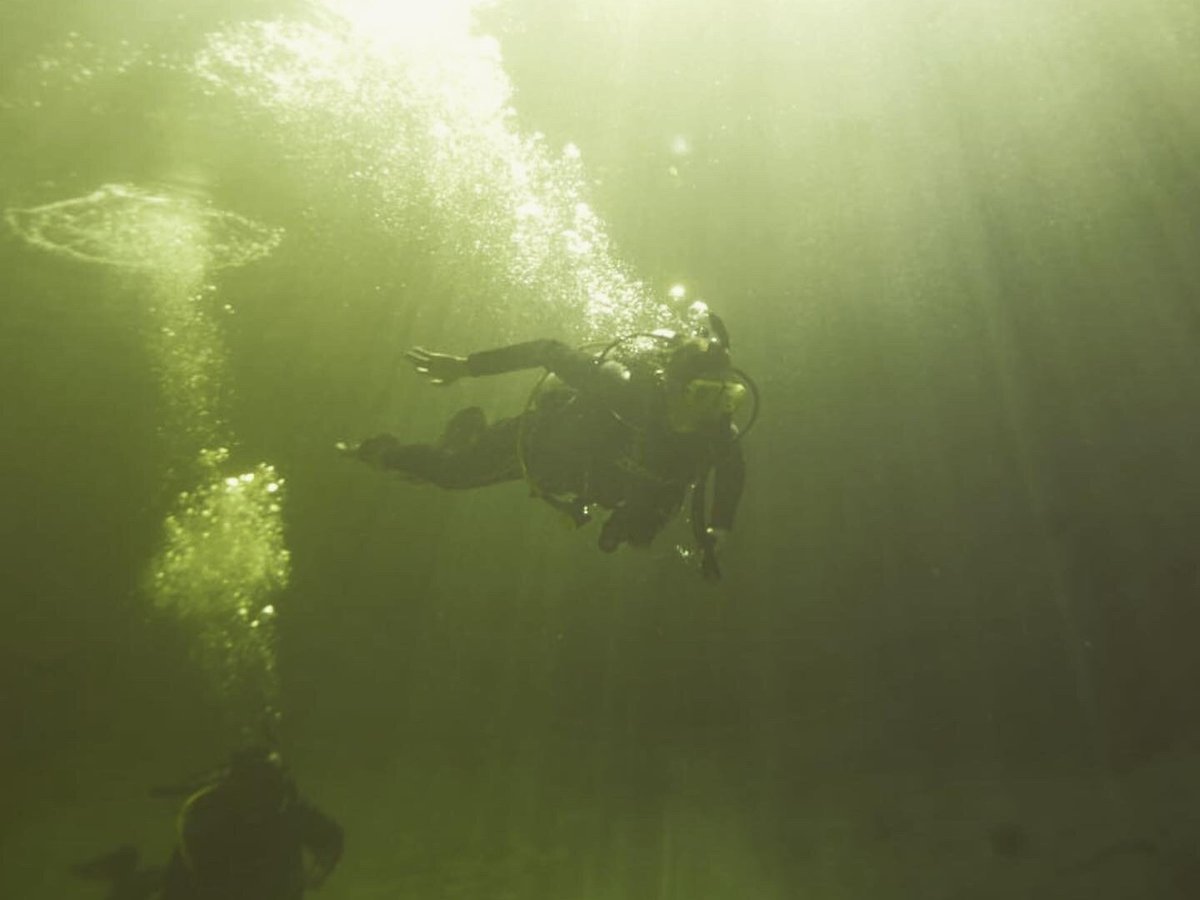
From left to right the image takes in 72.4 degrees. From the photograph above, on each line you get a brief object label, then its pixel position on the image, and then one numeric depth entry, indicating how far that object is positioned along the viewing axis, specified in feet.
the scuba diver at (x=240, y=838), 10.96
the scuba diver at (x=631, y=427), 10.50
